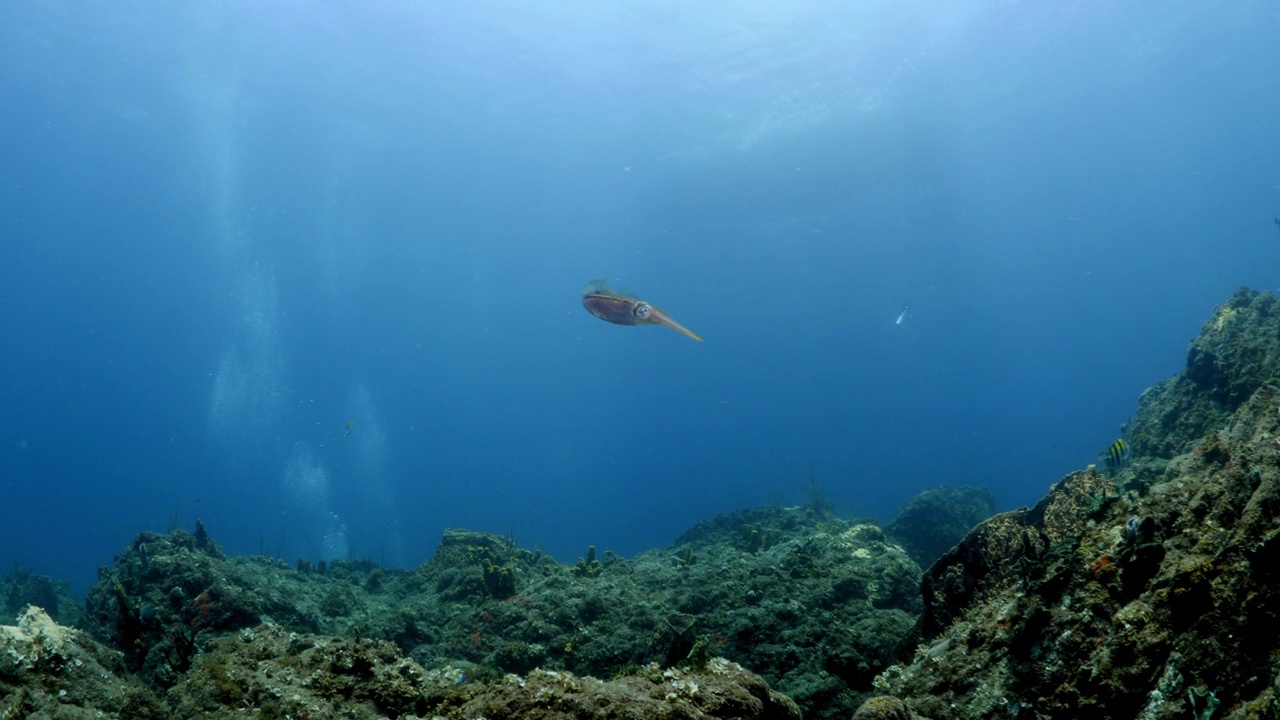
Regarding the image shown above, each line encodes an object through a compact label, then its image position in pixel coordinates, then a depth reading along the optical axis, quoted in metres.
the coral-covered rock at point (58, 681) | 3.16
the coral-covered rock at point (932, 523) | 18.03
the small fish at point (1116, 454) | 8.16
